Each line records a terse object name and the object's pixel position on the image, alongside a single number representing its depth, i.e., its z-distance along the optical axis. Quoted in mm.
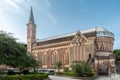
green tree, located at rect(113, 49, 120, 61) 24882
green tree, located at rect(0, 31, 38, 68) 14027
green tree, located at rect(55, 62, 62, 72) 28367
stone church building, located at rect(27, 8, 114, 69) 25568
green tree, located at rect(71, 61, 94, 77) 17637
